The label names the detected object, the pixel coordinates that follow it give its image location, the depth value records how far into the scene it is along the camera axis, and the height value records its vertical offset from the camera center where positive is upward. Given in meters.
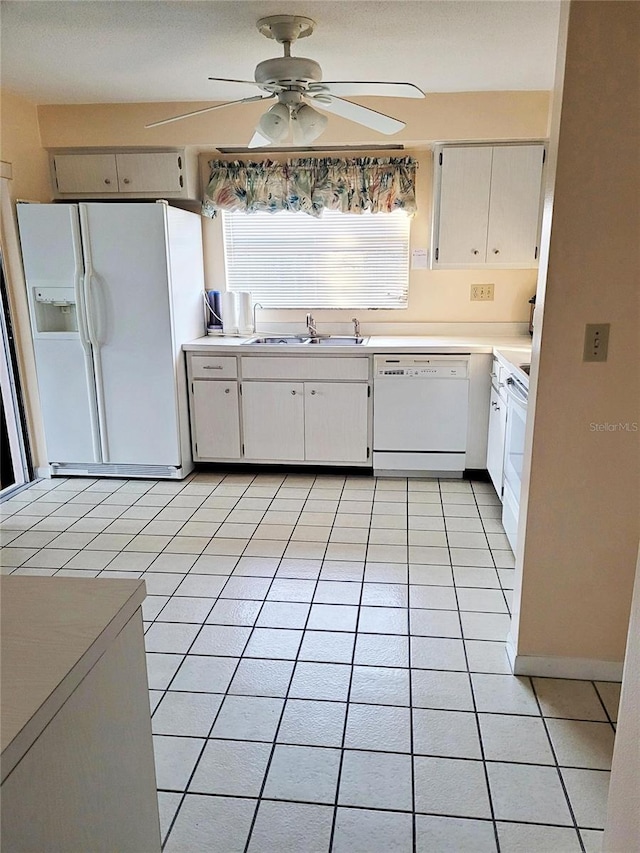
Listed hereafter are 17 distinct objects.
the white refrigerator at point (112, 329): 3.77 -0.32
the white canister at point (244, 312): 4.43 -0.24
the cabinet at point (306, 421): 4.07 -0.94
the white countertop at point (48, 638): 0.80 -0.55
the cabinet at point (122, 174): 4.02 +0.67
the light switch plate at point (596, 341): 1.86 -0.19
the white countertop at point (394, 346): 3.88 -0.43
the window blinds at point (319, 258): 4.40 +0.13
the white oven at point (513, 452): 2.92 -0.86
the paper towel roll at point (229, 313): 4.43 -0.25
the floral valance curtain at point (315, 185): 4.20 +0.61
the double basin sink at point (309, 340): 4.31 -0.44
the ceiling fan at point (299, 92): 2.56 +0.77
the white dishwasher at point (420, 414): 3.94 -0.88
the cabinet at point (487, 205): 3.82 +0.44
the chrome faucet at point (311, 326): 4.46 -0.35
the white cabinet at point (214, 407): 4.11 -0.86
